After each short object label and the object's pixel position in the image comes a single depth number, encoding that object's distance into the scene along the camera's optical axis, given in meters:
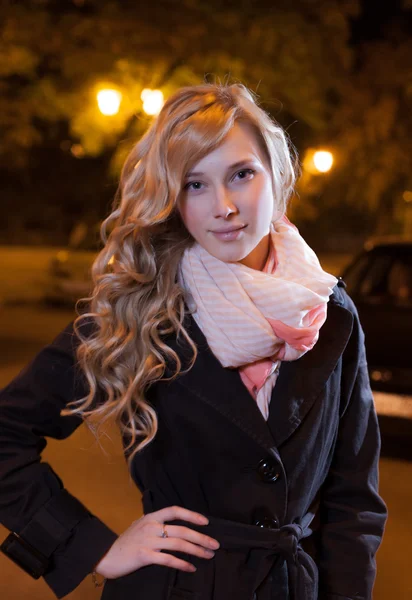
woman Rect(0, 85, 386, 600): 2.03
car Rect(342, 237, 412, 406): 7.87
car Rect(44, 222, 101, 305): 20.05
